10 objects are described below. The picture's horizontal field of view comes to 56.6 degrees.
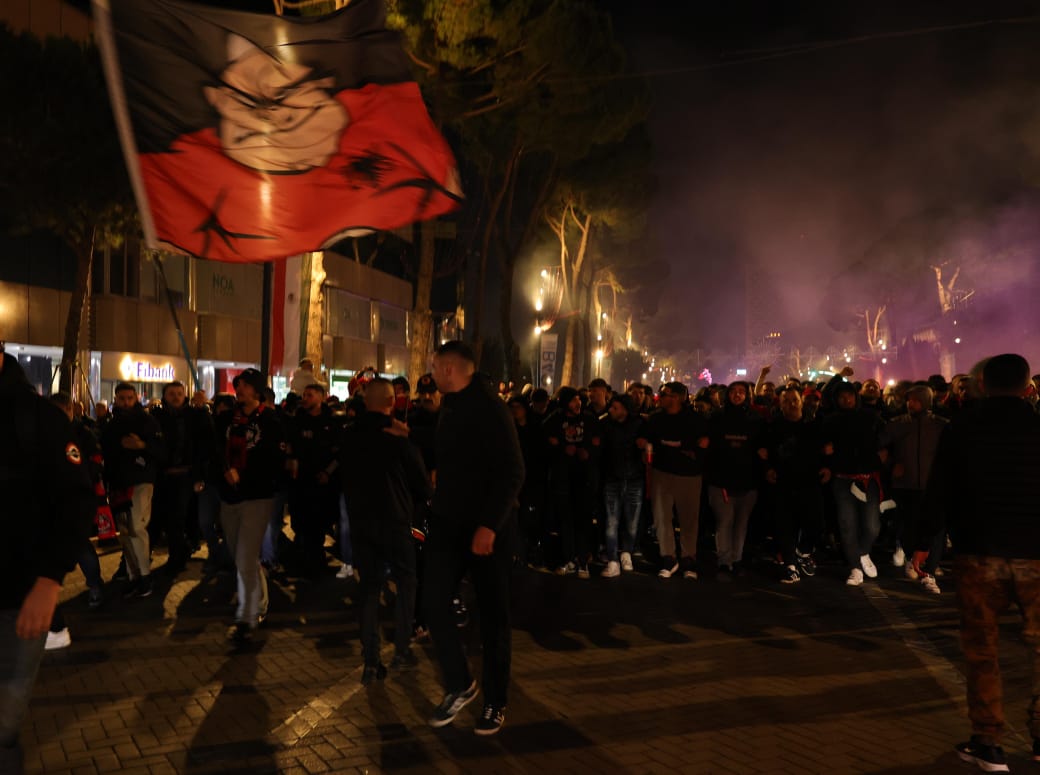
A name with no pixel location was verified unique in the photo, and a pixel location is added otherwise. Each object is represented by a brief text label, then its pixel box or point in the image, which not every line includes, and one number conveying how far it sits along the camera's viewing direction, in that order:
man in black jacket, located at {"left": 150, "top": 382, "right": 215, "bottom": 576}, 9.22
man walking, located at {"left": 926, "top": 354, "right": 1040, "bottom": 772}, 4.63
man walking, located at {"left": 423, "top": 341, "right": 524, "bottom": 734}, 5.14
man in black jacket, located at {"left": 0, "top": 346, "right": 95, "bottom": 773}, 3.20
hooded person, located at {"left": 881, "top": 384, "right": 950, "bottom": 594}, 9.73
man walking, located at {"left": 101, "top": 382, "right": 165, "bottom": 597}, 8.62
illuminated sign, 28.88
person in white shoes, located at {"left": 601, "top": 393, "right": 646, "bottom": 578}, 10.16
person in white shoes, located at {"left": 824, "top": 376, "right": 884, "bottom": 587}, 9.84
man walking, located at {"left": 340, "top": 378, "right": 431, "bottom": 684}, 6.09
